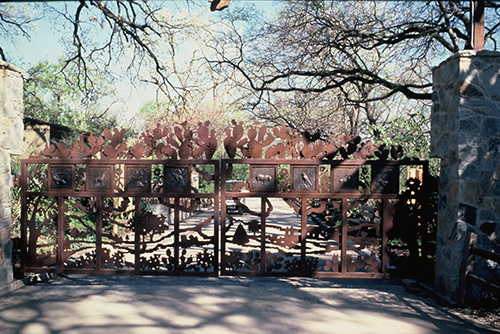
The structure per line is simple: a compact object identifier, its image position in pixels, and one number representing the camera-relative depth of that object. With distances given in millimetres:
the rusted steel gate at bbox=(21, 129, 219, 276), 5012
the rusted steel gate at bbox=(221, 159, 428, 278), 4926
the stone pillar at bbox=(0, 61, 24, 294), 4848
